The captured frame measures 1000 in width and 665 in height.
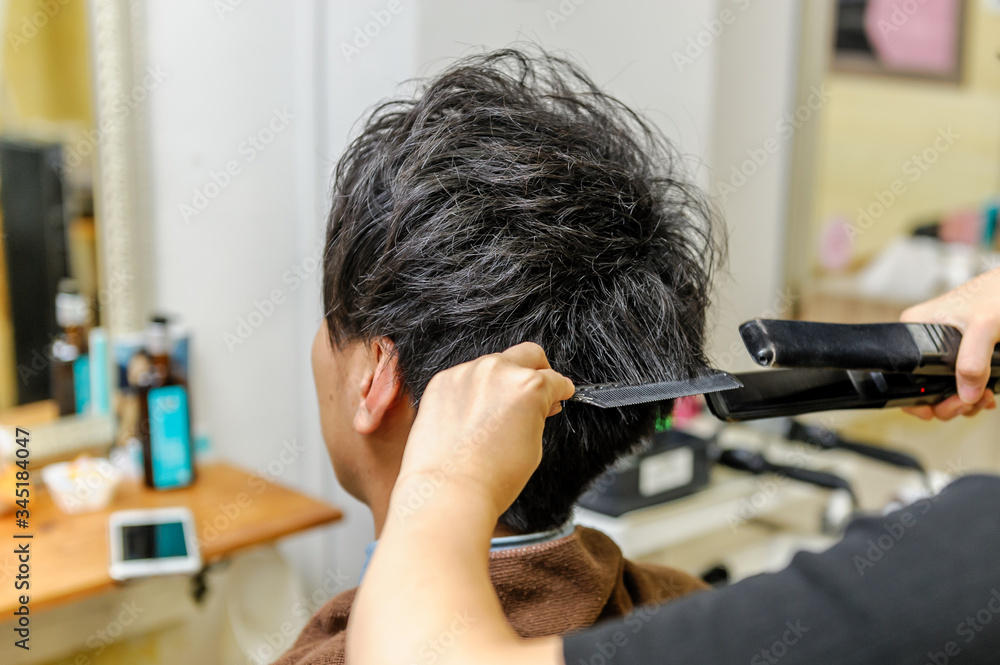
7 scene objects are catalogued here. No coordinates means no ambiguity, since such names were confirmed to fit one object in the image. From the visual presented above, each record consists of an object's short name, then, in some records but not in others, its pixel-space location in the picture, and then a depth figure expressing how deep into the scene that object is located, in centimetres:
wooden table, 128
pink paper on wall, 235
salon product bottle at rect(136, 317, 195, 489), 160
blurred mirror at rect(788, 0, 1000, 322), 237
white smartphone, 133
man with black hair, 76
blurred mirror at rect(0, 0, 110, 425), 151
